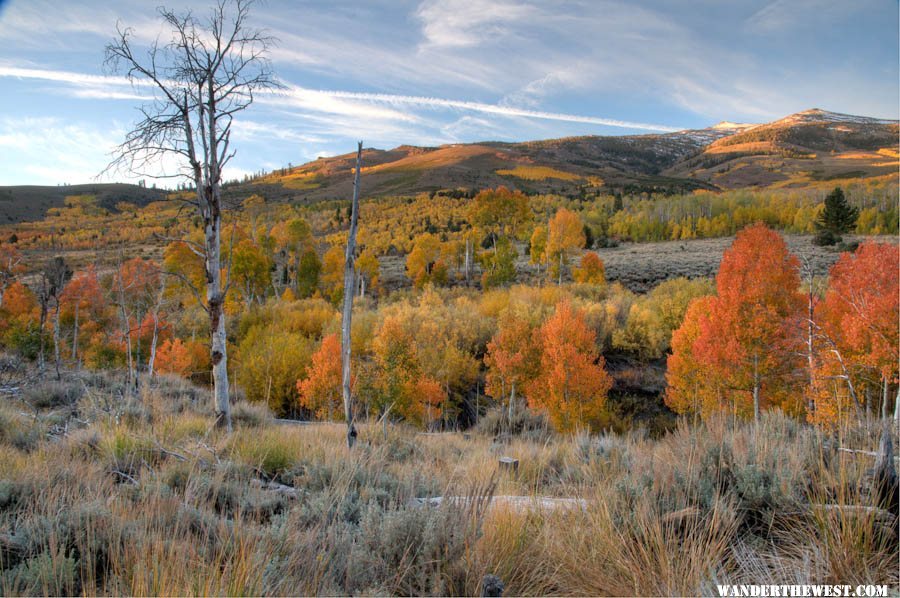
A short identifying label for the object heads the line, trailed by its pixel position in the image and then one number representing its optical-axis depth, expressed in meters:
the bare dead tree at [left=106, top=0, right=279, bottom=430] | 8.91
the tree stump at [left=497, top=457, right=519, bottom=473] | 6.15
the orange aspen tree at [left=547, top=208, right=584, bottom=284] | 54.72
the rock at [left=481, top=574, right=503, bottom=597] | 2.59
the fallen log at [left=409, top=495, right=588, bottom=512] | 3.59
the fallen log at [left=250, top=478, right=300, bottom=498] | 4.44
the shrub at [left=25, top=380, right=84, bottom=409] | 10.94
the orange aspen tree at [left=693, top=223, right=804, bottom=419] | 19.98
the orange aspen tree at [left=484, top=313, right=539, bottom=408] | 29.27
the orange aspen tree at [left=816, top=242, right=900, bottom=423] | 16.86
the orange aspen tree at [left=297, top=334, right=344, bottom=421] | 27.80
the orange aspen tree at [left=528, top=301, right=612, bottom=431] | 26.38
